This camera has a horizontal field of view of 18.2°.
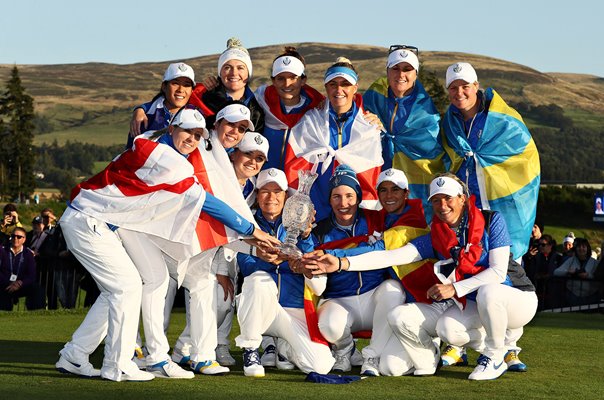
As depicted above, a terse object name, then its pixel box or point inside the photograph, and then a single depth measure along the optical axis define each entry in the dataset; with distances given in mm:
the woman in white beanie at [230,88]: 15904
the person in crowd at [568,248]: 28927
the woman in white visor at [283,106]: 16265
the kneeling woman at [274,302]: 14437
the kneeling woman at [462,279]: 14050
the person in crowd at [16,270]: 25644
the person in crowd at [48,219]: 29490
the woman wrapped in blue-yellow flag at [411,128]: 16451
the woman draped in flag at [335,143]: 16038
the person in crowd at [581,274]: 27486
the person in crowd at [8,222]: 28793
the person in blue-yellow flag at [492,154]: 15878
